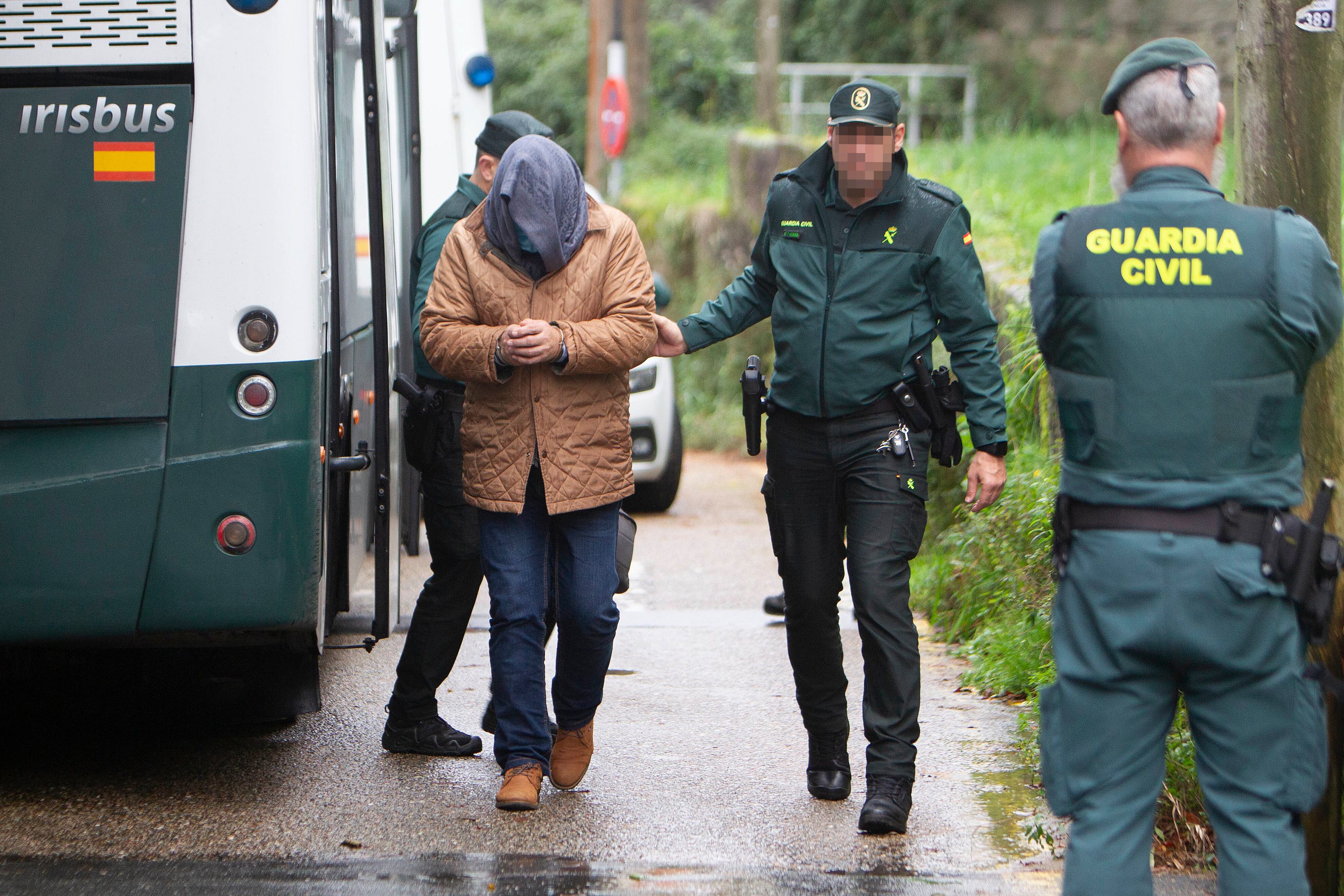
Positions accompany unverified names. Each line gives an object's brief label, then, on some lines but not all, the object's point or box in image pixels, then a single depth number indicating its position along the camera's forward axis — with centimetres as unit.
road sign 3678
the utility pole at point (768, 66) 3734
